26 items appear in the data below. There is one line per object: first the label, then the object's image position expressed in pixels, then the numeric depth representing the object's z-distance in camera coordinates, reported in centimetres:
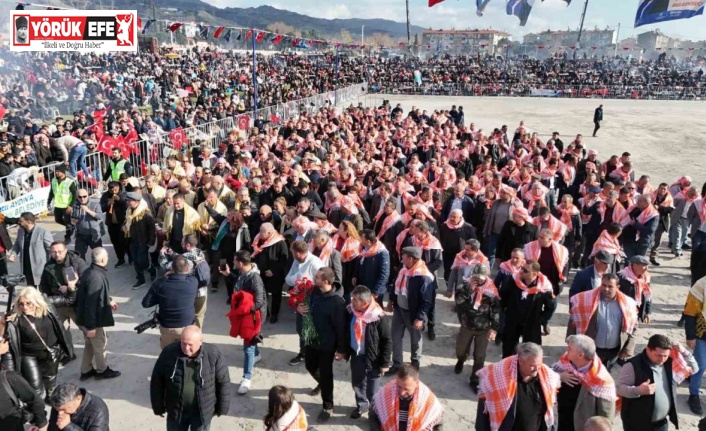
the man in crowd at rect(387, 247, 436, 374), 551
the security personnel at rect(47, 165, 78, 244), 916
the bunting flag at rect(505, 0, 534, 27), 3761
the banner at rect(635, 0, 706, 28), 3528
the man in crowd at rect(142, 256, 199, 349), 505
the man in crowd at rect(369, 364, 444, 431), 352
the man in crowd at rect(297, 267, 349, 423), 480
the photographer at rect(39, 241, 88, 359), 553
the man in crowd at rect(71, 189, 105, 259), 778
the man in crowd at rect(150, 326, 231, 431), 394
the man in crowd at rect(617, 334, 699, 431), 406
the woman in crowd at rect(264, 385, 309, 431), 331
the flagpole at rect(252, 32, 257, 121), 1988
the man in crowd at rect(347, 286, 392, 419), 464
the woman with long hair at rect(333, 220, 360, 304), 674
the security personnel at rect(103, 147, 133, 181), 1063
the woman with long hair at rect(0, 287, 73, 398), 453
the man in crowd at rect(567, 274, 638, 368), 502
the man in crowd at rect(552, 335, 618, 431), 388
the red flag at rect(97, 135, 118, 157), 1263
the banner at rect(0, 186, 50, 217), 985
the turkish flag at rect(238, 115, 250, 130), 1953
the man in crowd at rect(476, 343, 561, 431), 378
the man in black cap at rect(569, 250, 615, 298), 556
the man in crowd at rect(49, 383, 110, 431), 339
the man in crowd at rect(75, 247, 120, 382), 532
